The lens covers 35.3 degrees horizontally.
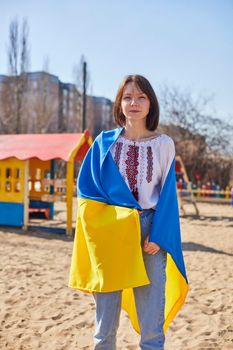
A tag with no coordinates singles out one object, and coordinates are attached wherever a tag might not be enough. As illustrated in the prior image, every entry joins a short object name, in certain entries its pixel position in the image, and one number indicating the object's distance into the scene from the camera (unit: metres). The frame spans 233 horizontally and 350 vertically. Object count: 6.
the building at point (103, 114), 41.22
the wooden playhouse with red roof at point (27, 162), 7.65
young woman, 1.76
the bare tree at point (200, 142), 18.84
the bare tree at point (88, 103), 26.49
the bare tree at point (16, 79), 23.14
